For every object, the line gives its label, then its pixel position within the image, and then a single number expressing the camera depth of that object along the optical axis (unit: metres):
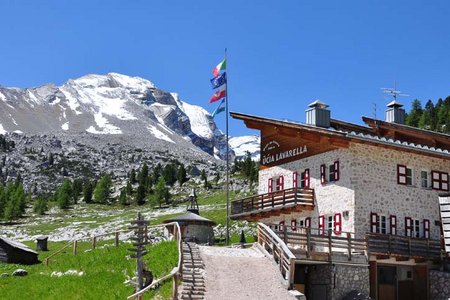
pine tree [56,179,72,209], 145.75
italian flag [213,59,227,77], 48.22
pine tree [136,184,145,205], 149.00
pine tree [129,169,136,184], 179.18
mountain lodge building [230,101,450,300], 34.12
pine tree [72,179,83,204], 155.45
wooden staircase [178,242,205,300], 26.89
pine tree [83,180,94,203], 155.38
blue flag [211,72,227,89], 47.75
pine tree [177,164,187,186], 168.11
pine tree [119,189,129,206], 149.00
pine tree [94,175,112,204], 154.12
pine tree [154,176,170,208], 139.62
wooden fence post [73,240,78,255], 43.64
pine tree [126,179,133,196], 161.38
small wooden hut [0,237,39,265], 51.16
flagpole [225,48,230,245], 46.78
